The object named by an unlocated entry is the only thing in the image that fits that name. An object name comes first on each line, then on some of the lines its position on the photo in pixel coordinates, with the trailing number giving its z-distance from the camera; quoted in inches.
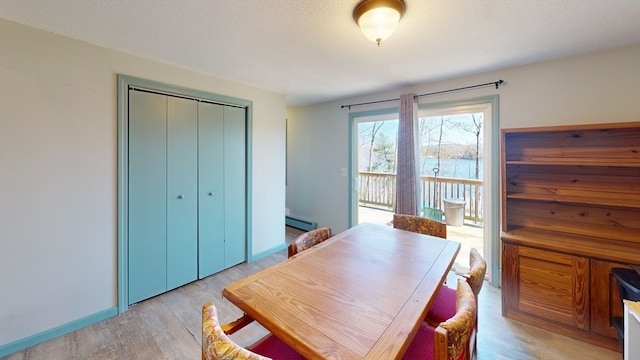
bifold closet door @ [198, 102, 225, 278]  106.6
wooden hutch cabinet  69.9
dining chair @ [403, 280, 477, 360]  31.7
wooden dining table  33.8
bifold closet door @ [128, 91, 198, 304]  88.4
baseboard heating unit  171.0
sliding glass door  104.7
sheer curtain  119.2
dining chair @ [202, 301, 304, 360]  27.3
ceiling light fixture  55.2
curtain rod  98.8
